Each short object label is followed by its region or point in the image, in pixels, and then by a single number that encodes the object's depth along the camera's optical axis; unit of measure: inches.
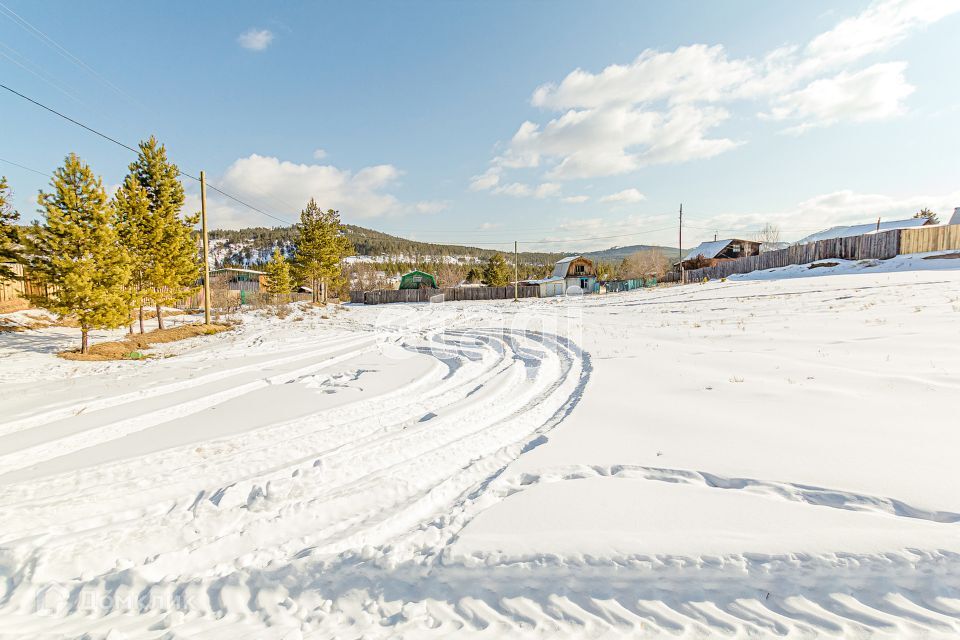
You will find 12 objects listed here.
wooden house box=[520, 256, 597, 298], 2205.5
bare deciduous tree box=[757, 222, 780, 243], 3329.2
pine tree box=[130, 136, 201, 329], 769.6
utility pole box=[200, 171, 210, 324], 775.5
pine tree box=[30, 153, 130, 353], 511.2
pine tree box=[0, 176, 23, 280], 644.7
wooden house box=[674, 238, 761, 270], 2102.6
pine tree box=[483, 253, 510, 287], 2549.2
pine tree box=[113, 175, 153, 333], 724.7
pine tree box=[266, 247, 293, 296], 1563.7
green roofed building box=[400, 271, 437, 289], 2376.8
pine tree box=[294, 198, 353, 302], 1552.7
